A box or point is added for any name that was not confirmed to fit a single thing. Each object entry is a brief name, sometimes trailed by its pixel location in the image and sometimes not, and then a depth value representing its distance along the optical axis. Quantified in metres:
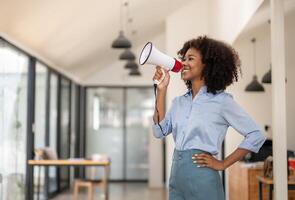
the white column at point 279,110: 3.52
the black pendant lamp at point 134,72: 9.43
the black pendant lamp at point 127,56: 7.42
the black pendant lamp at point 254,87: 6.30
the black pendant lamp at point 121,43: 6.18
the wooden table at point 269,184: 3.69
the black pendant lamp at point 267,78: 5.50
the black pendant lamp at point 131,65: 8.88
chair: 6.96
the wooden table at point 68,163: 6.62
